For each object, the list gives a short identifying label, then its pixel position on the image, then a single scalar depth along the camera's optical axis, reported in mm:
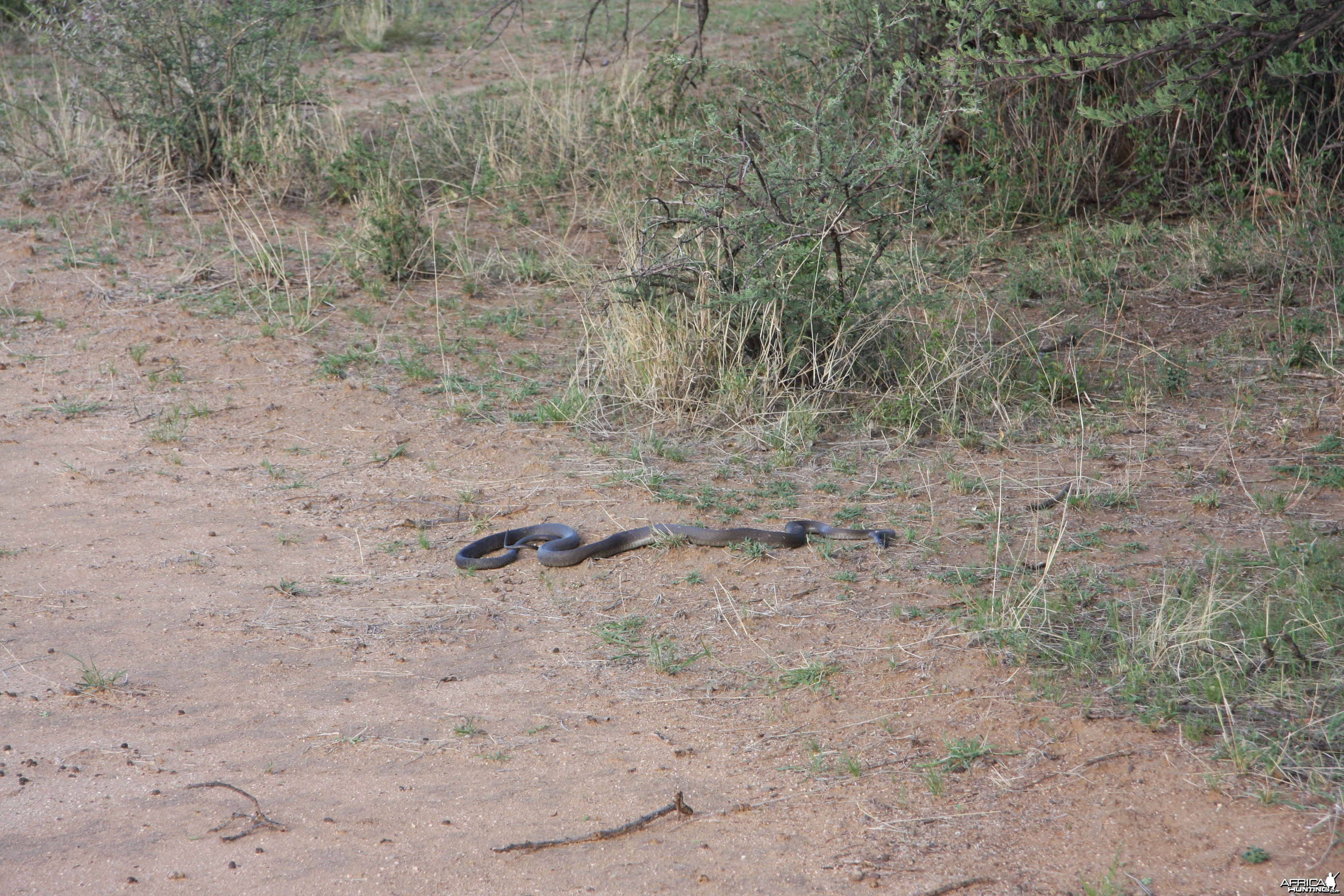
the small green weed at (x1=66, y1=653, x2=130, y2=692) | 6875
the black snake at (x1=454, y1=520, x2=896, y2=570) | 8687
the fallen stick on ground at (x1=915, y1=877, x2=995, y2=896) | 4922
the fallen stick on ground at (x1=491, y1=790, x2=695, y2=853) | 5336
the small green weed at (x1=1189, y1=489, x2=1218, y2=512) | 9023
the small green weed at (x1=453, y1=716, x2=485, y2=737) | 6395
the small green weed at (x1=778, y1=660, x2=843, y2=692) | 6723
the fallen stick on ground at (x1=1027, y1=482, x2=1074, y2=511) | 9227
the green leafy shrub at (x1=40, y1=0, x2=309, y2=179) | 16859
